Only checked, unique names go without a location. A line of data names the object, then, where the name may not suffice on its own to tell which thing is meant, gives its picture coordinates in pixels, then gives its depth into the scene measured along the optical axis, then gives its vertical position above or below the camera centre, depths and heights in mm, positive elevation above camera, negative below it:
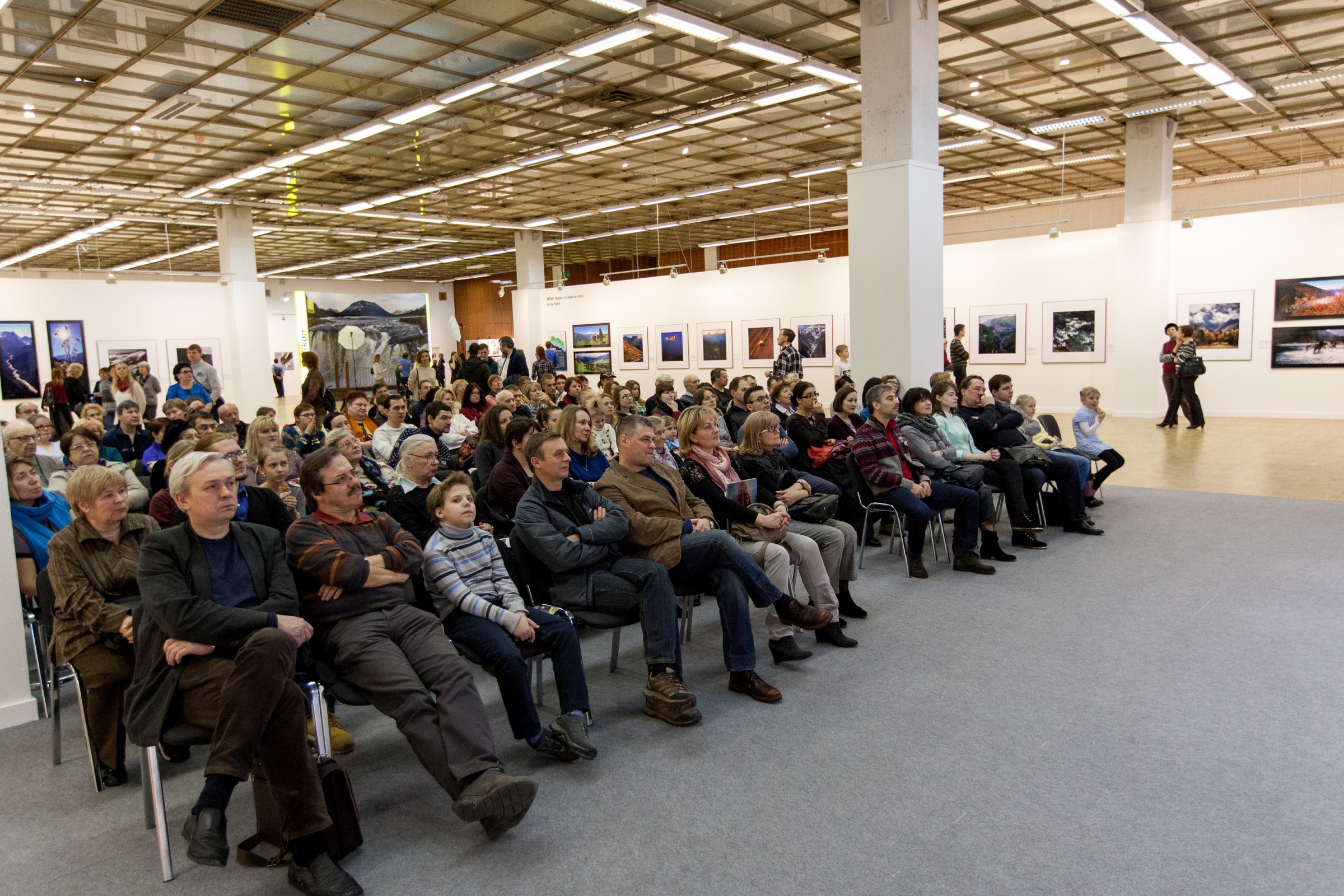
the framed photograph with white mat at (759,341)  18375 +327
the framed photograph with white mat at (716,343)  19000 +327
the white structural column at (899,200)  8117 +1451
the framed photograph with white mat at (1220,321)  15062 +332
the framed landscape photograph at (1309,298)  14195 +635
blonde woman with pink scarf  4383 -865
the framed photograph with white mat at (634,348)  20203 +307
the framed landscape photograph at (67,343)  16859 +772
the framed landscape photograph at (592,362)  20812 -4
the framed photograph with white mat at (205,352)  17781 +525
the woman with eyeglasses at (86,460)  4852 -466
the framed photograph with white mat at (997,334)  17219 +269
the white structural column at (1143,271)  14431 +1240
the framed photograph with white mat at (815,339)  17719 +312
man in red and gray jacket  5883 -969
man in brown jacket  3926 -892
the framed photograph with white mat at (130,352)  17219 +547
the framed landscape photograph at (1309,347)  14258 -172
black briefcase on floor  2660 -1400
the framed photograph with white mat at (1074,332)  16234 +244
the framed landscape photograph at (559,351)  21375 +325
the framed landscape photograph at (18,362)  16578 +415
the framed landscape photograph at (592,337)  20891 +641
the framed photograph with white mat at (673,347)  19625 +293
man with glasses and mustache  2785 -980
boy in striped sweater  3281 -1013
